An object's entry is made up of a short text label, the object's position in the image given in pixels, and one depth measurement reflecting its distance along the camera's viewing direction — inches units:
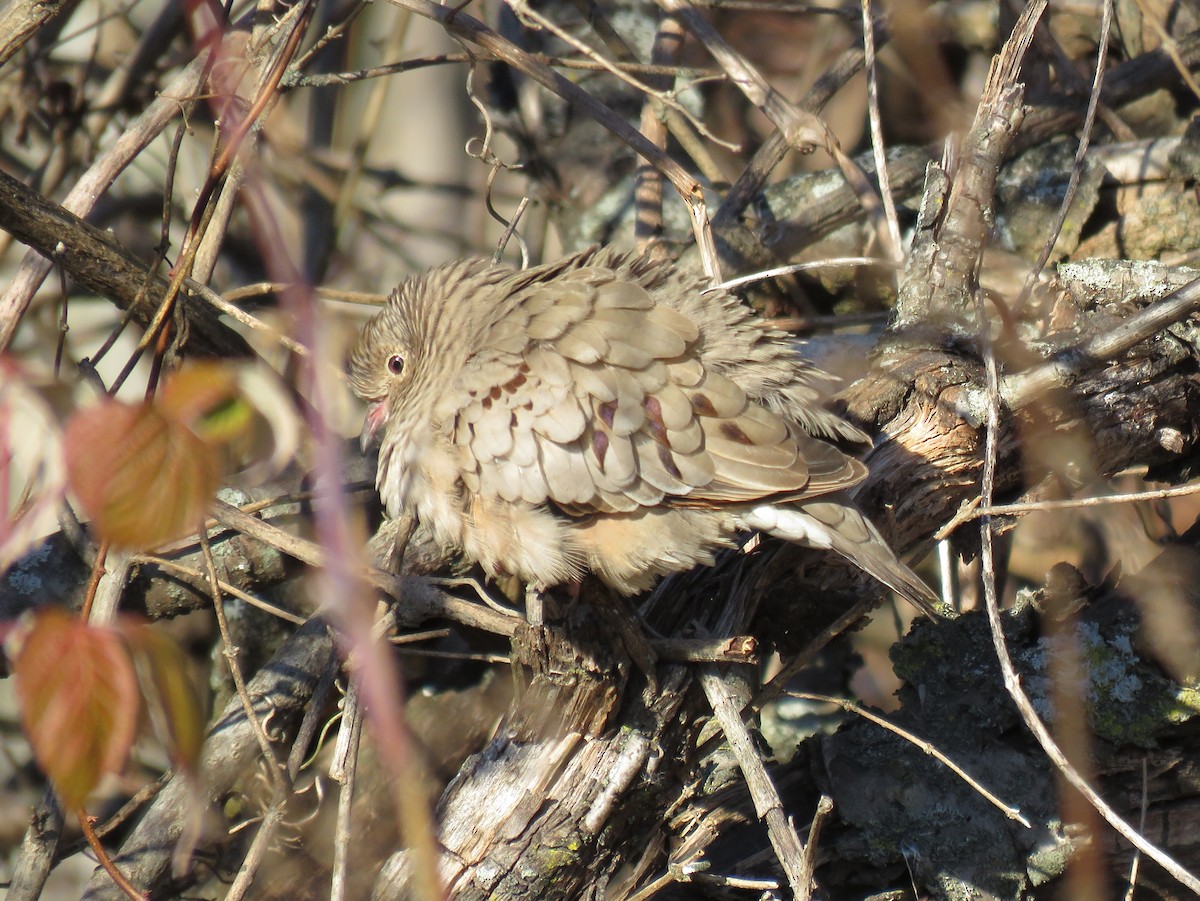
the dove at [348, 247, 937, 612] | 232.2
